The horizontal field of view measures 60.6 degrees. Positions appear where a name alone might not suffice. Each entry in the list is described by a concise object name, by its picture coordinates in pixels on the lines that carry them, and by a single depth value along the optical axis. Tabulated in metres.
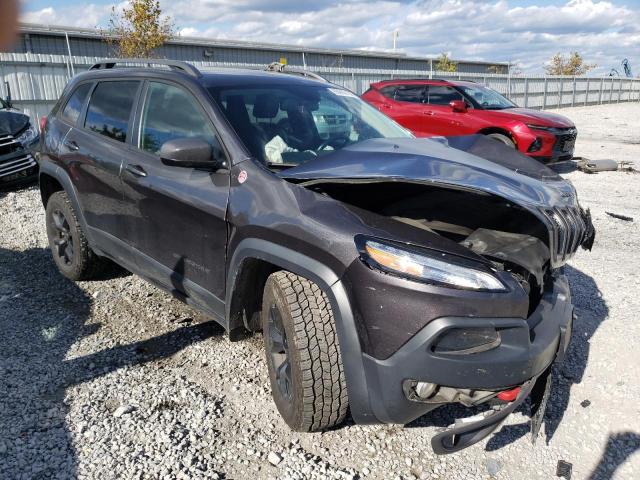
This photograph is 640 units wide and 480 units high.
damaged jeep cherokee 2.20
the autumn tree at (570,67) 50.91
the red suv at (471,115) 9.89
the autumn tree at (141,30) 17.56
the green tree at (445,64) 34.76
